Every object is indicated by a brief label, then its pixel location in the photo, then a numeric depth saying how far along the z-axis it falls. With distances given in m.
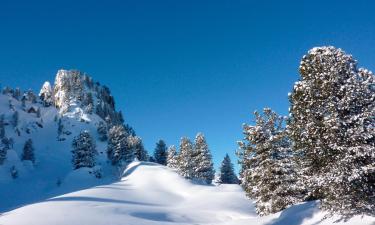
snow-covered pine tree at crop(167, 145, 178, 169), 80.94
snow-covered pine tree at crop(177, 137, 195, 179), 64.94
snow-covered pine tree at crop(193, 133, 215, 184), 64.62
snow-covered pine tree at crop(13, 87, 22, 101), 133.20
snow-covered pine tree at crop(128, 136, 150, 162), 94.06
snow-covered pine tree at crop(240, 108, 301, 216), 27.47
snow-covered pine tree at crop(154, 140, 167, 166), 103.56
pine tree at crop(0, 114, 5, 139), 90.50
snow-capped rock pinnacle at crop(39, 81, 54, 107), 145.31
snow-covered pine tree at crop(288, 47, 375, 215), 16.23
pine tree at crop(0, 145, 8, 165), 76.04
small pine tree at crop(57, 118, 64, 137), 113.47
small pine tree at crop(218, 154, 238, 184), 76.50
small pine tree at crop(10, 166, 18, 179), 73.88
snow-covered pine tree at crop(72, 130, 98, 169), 79.69
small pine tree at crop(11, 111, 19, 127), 104.74
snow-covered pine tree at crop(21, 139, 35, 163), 85.81
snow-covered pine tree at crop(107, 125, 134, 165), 89.31
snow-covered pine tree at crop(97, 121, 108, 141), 117.38
